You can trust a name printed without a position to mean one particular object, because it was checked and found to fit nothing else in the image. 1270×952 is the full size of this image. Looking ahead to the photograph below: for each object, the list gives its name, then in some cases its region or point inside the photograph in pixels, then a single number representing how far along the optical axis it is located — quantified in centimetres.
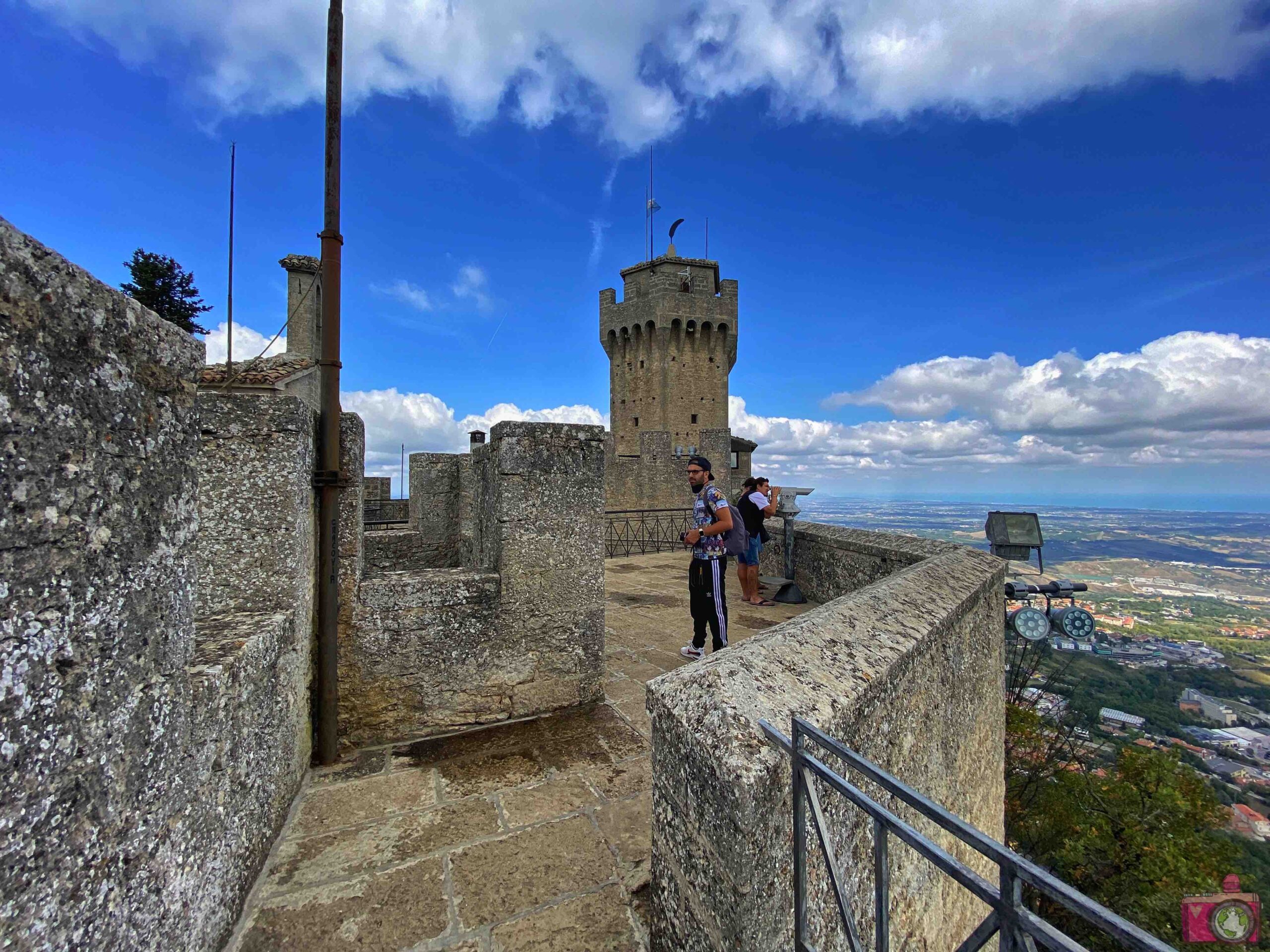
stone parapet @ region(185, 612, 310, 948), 161
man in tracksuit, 436
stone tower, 2847
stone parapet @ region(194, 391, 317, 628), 248
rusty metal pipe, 290
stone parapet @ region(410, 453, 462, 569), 620
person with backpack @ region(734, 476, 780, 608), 631
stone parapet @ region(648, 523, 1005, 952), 139
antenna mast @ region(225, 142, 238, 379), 330
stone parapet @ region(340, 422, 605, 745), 318
